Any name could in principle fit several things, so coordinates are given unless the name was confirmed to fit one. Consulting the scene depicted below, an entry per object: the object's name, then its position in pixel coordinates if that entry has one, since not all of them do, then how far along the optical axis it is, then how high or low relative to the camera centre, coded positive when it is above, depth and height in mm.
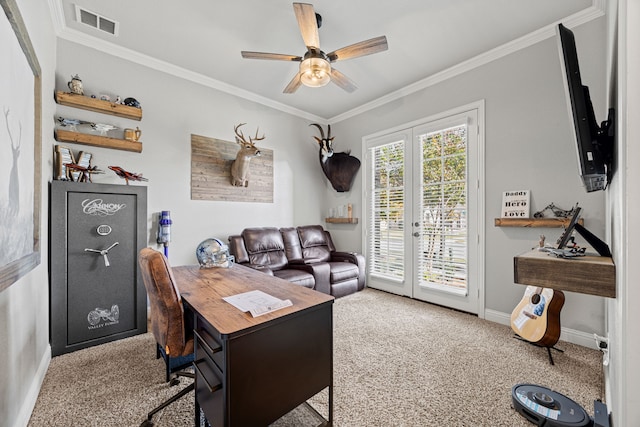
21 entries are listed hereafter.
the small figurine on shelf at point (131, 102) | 2926 +1215
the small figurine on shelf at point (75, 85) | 2619 +1250
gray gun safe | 2297 -492
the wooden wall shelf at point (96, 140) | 2570 +729
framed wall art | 1175 +329
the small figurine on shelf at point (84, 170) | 2457 +394
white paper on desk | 1307 -491
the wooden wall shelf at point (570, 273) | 1176 -283
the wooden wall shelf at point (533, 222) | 2484 -88
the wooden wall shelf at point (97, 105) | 2568 +1094
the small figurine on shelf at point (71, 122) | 2580 +881
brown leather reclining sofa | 3627 -722
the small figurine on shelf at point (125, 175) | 2761 +390
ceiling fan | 2160 +1434
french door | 3227 +40
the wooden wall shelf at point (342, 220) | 4652 -151
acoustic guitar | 2207 -909
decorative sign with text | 2779 +101
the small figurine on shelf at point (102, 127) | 2754 +886
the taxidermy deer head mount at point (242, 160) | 3672 +741
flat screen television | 1285 +464
